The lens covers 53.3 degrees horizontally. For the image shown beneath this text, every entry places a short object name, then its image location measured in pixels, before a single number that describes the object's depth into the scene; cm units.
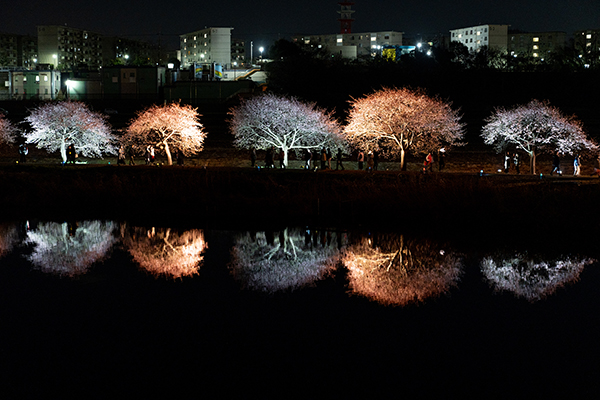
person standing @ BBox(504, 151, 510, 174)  3322
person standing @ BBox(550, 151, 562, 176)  3110
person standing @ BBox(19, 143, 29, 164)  3541
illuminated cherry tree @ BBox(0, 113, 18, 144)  3947
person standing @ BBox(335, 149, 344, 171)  3331
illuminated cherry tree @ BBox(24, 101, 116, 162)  3709
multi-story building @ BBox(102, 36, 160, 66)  14152
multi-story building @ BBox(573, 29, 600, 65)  13615
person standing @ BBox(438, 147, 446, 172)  3352
